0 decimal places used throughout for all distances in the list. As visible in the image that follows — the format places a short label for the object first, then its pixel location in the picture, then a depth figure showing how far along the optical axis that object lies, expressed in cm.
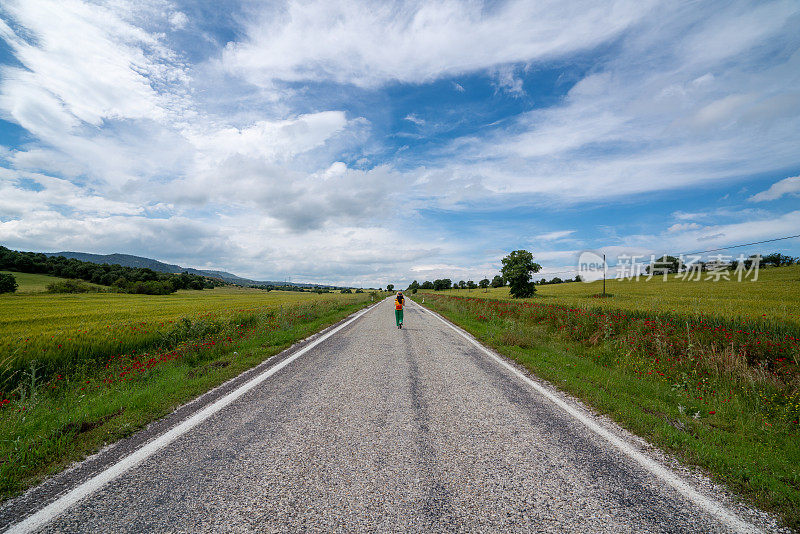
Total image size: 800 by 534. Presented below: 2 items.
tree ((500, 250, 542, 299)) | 5397
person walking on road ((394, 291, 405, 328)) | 1423
